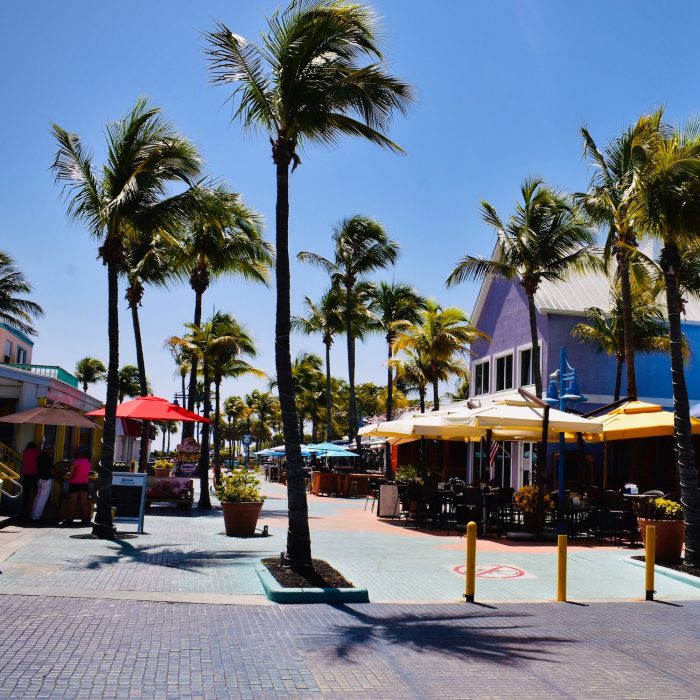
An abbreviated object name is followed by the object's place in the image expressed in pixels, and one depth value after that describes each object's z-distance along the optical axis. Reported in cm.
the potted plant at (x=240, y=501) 1516
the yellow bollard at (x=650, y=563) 1028
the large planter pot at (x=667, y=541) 1291
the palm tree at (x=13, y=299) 4847
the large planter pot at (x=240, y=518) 1523
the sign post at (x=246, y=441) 5552
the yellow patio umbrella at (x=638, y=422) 1688
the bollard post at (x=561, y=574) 1005
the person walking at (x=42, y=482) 1605
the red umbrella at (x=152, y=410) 2006
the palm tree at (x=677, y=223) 1235
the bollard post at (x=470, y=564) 976
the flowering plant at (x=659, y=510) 1310
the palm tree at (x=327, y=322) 4353
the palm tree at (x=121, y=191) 1440
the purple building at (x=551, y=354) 2725
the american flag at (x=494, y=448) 2618
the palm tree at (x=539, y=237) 2217
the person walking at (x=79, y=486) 1542
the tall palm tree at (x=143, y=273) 2477
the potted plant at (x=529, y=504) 1666
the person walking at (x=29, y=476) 1675
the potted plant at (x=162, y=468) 3150
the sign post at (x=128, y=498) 1503
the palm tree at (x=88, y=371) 8500
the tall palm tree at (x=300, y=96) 1091
